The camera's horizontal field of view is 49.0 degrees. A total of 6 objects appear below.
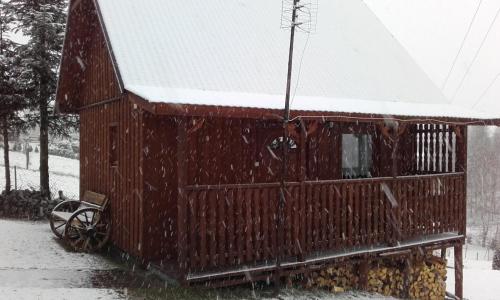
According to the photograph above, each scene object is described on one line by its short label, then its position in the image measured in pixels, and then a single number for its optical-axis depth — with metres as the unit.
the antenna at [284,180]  8.59
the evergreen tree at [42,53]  17.92
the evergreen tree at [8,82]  18.14
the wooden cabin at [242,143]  9.02
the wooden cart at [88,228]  11.27
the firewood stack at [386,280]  11.60
